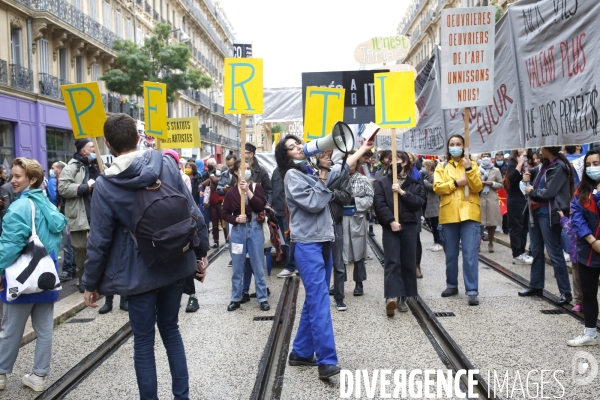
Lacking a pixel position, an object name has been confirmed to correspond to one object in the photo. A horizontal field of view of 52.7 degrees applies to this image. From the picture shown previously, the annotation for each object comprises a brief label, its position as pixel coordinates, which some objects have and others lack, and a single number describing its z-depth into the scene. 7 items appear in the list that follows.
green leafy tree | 27.91
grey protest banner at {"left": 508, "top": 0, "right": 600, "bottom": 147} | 4.95
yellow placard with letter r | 7.70
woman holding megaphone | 4.70
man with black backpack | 3.62
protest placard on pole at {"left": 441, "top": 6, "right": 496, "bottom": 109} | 7.10
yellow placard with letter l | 7.24
